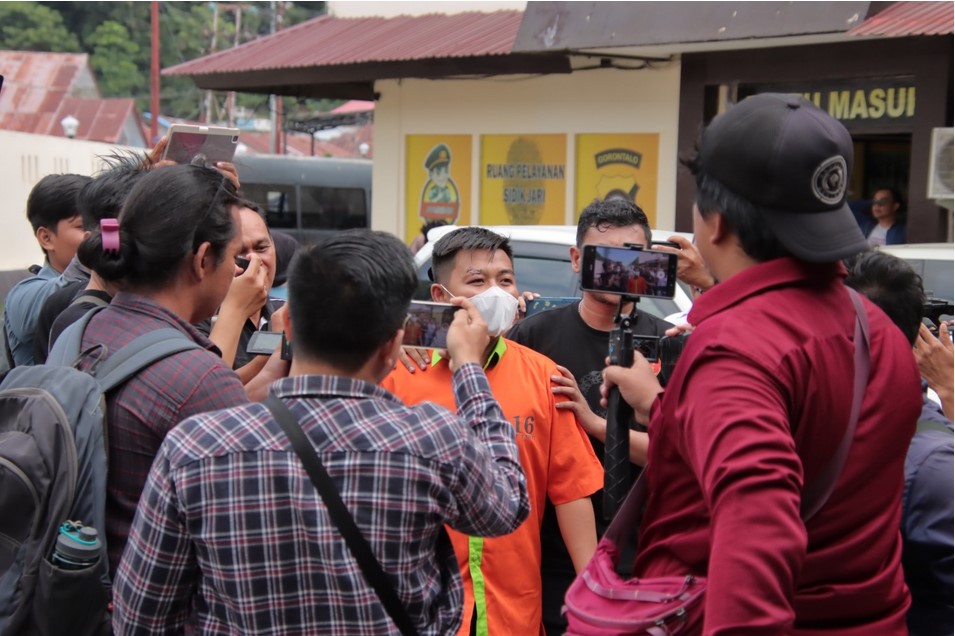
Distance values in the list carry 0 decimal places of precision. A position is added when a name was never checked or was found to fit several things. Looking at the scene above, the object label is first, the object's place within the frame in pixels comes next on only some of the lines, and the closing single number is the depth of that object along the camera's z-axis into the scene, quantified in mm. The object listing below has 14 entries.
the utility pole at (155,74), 28953
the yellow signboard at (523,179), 13234
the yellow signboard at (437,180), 14094
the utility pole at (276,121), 33000
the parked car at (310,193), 21578
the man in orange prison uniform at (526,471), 3029
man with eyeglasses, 10703
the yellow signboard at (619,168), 12375
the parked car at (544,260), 7051
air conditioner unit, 9875
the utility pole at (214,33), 39581
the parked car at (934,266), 7188
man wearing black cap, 1821
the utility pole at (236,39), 38969
